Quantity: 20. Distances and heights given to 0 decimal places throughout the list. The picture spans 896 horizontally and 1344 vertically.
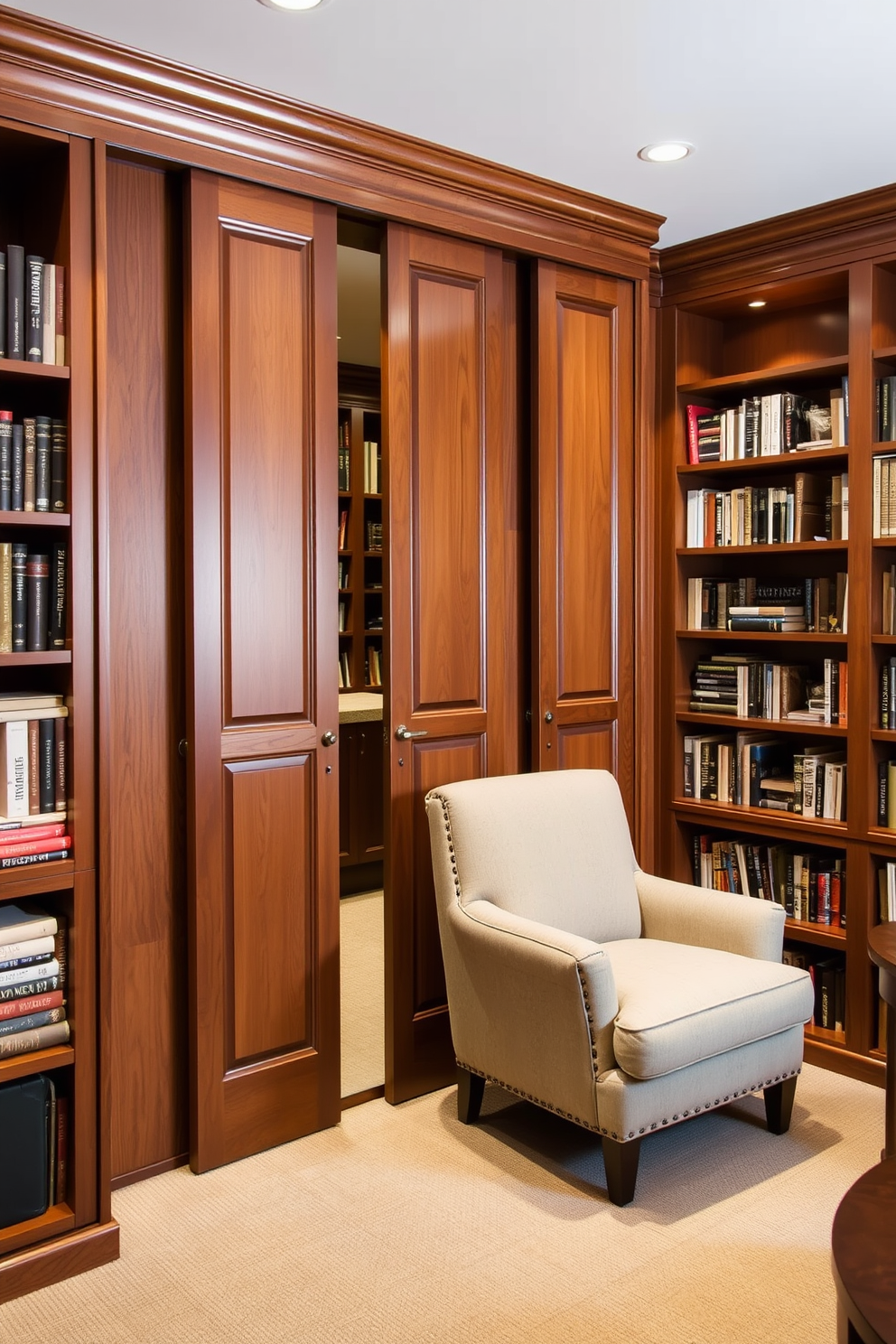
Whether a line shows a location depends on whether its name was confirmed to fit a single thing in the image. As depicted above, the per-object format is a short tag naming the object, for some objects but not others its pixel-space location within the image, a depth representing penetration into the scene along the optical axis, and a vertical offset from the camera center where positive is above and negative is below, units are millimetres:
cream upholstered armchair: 2463 -775
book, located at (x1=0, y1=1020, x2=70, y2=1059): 2254 -787
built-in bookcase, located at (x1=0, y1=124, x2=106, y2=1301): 2291 -134
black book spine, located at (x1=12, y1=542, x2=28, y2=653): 2316 +145
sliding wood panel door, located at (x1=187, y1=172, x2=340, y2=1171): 2648 -2
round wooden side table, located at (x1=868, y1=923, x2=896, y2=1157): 2398 -693
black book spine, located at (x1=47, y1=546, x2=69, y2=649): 2365 +151
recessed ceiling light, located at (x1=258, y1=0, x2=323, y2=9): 2164 +1329
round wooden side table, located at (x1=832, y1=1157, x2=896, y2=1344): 1246 -745
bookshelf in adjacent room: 5461 +730
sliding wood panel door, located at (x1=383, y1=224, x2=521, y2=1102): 3041 +280
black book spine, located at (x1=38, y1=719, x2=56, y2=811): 2334 -217
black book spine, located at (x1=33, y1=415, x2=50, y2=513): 2322 +436
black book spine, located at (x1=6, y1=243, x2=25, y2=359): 2275 +774
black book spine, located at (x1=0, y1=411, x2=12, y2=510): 2275 +435
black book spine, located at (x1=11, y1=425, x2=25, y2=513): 2297 +418
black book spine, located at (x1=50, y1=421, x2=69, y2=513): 2350 +457
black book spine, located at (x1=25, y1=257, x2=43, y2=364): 2297 +760
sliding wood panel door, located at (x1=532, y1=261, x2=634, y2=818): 3346 +454
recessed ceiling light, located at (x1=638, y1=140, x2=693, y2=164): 2863 +1375
